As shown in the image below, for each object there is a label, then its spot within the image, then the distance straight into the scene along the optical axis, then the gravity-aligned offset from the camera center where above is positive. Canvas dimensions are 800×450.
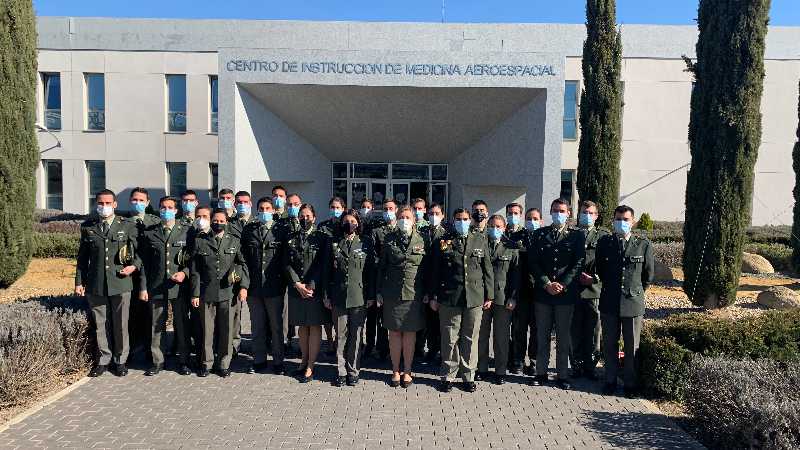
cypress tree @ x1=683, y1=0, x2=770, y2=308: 8.00 +1.07
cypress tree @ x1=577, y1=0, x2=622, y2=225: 10.90 +2.08
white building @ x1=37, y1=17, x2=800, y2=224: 18.84 +3.23
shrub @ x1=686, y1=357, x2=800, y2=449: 3.79 -1.50
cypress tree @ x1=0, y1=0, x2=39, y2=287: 8.85 +1.09
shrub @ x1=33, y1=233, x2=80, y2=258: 12.74 -1.14
